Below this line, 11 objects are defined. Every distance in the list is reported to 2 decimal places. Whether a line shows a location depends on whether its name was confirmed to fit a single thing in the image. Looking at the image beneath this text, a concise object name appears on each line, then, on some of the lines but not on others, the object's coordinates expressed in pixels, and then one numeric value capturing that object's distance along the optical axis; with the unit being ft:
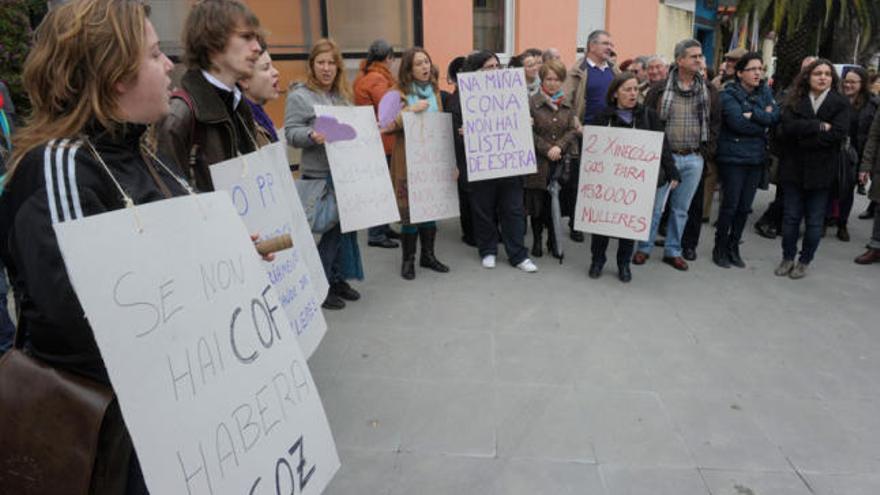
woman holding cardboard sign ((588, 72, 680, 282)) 16.75
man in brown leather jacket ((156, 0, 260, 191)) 7.51
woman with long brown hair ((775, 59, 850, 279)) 17.38
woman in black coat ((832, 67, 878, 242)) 22.21
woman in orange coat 19.03
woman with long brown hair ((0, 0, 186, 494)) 4.18
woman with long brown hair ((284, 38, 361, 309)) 13.97
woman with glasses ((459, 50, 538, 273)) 18.17
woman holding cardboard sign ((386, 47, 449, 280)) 16.81
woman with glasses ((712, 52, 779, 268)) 18.02
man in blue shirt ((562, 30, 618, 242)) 20.92
